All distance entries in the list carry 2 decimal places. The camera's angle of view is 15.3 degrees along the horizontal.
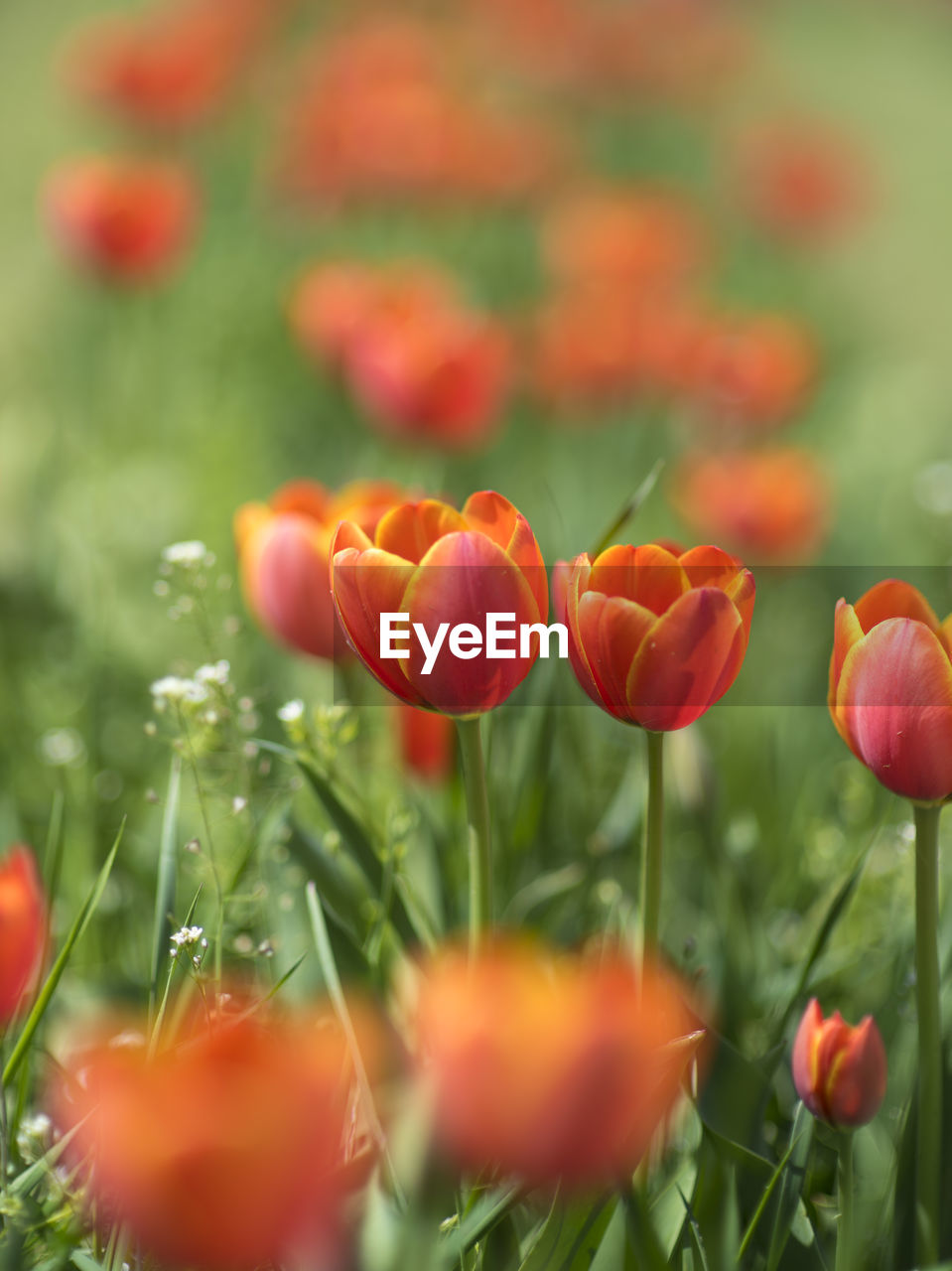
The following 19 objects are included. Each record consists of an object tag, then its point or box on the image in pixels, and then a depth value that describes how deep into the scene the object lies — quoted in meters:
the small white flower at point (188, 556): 0.97
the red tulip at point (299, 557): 0.96
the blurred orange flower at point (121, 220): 1.74
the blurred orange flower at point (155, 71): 2.55
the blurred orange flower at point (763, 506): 1.48
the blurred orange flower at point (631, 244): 2.45
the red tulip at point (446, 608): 0.84
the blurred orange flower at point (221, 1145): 0.73
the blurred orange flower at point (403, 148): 2.62
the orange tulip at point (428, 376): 1.43
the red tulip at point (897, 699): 0.83
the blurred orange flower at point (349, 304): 1.64
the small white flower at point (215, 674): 0.92
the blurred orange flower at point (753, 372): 1.89
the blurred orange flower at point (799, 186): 2.93
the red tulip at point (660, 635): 0.83
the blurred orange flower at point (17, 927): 0.82
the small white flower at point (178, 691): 0.92
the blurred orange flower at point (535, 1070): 0.73
